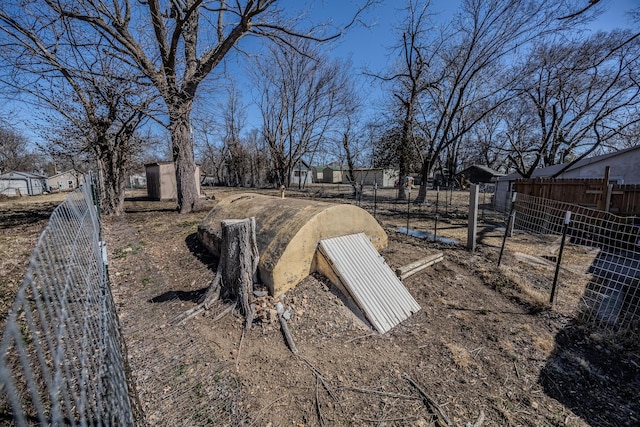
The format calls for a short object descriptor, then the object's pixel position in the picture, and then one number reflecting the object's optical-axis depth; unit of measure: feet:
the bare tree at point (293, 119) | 80.59
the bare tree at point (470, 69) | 36.45
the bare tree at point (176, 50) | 26.25
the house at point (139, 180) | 147.76
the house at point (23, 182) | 103.28
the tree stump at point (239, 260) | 13.08
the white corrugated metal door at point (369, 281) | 12.76
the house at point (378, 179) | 153.31
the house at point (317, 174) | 214.48
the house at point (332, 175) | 203.05
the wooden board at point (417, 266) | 15.98
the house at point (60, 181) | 132.46
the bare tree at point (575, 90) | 39.37
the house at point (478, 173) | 128.94
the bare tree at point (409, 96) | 46.85
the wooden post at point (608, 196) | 30.45
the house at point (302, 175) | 173.65
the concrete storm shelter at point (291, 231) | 13.66
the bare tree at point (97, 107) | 24.49
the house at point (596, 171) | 36.17
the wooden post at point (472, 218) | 21.15
